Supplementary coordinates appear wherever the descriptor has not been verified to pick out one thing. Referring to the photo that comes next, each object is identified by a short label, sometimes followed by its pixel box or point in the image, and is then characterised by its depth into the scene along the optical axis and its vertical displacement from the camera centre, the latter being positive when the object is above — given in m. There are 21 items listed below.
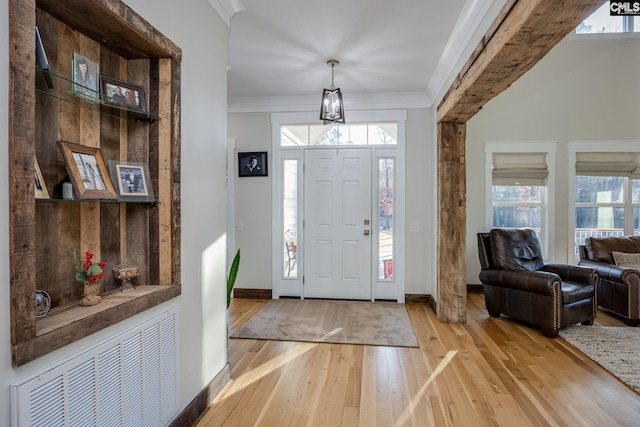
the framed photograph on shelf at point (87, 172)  1.34 +0.15
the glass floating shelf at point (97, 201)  1.23 +0.04
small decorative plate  1.24 -0.32
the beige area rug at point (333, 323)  3.26 -1.14
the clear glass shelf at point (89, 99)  1.29 +0.45
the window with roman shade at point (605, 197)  5.08 +0.20
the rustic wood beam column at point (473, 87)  1.66 +0.88
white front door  4.56 -0.16
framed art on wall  4.64 +0.60
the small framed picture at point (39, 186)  1.19 +0.08
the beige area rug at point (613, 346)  2.56 -1.13
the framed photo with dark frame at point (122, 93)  1.53 +0.52
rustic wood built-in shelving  1.03 +0.19
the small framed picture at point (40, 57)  1.17 +0.50
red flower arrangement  1.39 -0.23
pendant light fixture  3.22 +0.94
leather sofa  3.56 -0.63
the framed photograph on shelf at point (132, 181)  1.58 +0.14
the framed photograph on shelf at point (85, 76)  1.39 +0.54
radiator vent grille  1.08 -0.63
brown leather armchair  3.29 -0.71
